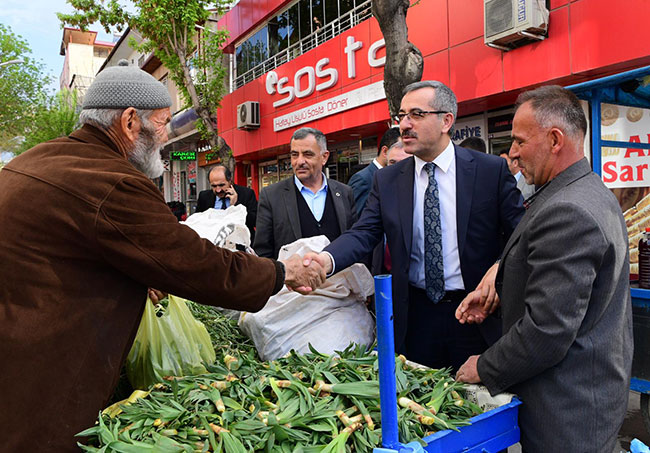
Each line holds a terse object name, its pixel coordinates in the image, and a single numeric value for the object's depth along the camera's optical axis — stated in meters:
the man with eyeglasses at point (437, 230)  2.71
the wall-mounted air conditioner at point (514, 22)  8.20
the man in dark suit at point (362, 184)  4.35
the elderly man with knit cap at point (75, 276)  1.59
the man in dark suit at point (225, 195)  7.03
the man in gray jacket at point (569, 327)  1.60
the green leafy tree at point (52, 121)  35.33
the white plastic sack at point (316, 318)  2.30
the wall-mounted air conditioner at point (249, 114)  17.81
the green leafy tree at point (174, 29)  14.32
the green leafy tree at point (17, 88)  30.17
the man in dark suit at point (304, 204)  3.89
